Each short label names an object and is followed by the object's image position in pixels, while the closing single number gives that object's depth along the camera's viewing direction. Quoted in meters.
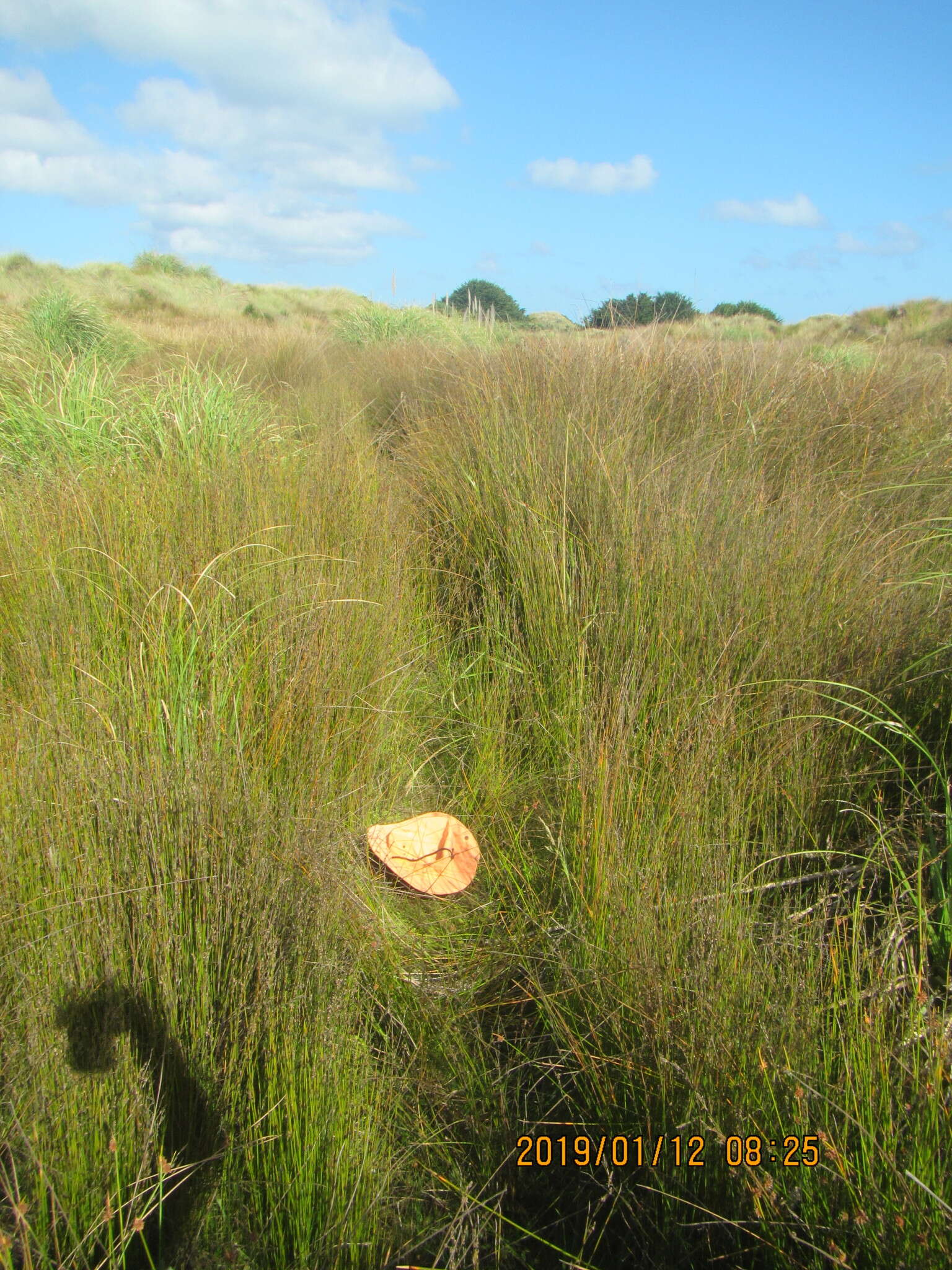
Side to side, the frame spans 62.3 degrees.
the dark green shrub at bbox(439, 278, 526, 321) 10.95
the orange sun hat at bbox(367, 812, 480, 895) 1.99
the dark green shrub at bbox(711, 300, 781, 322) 13.56
